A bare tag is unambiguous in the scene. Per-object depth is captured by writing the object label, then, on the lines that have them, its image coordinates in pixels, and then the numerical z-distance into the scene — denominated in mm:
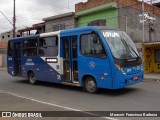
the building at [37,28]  36294
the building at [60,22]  31078
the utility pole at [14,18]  35703
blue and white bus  11500
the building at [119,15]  27141
